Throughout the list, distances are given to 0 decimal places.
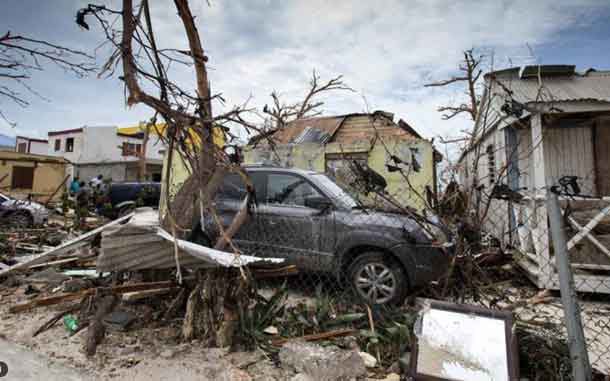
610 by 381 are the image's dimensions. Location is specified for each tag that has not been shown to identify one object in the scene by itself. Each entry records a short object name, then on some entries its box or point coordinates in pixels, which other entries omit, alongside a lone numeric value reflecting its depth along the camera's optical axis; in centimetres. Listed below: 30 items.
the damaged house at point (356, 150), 900
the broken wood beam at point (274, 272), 322
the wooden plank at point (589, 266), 447
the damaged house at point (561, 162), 462
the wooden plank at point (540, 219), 478
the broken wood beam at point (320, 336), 277
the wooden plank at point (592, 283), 450
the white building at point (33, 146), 3678
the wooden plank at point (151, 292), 341
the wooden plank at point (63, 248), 380
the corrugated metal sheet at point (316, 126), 1266
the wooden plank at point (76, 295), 326
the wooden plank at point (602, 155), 703
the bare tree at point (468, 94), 1498
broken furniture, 188
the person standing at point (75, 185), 1433
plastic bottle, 307
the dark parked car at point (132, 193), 1285
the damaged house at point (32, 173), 1586
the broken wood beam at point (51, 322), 307
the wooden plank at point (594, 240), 453
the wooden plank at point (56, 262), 500
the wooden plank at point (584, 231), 439
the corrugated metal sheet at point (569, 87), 541
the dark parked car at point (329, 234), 382
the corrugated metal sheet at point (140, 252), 272
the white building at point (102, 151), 2814
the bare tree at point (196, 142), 241
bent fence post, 176
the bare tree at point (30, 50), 309
